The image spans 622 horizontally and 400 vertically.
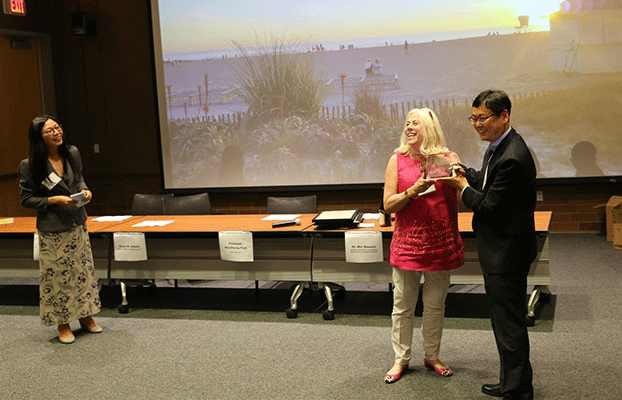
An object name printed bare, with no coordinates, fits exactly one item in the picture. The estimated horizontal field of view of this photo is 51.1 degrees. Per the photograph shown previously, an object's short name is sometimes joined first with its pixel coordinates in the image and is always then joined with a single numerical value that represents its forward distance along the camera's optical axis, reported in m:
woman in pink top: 3.14
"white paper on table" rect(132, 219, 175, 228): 5.10
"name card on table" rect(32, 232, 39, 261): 4.70
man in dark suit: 2.74
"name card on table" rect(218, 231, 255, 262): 4.52
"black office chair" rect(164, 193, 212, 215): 5.75
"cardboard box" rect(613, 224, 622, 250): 6.19
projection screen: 6.96
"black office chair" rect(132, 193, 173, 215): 5.86
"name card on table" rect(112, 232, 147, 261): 4.71
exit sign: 6.16
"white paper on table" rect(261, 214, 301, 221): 5.06
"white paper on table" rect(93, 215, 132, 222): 5.47
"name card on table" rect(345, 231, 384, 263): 4.23
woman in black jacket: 4.05
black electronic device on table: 4.43
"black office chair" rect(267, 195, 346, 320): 5.43
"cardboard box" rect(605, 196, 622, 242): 6.50
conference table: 4.28
